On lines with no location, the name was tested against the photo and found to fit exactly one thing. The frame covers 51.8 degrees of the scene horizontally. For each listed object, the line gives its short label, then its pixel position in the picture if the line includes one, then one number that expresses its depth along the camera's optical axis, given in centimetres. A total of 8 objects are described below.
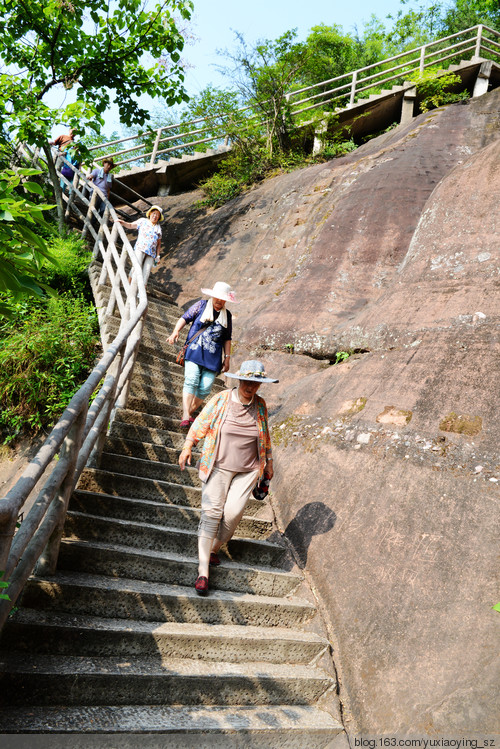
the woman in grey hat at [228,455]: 382
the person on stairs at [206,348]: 529
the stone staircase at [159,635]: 276
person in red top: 1199
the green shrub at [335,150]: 1252
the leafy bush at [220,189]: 1302
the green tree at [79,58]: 796
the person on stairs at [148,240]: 782
